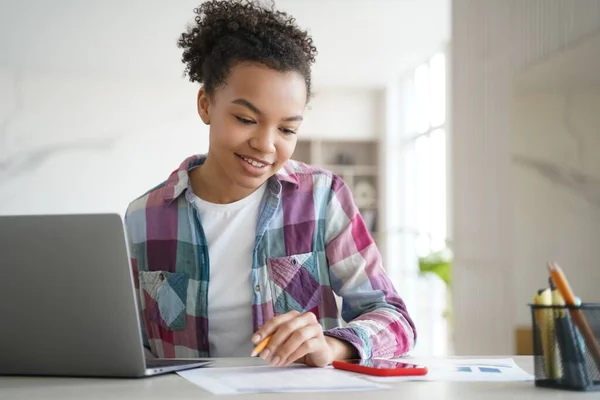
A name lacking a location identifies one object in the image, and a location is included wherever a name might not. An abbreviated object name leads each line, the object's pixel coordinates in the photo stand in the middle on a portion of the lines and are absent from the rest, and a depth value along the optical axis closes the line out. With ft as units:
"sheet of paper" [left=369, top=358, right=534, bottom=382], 3.42
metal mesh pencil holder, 3.05
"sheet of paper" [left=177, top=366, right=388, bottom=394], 3.11
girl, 4.80
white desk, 2.95
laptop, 3.11
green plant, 20.65
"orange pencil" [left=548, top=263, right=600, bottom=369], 3.07
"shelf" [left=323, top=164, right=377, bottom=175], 28.84
